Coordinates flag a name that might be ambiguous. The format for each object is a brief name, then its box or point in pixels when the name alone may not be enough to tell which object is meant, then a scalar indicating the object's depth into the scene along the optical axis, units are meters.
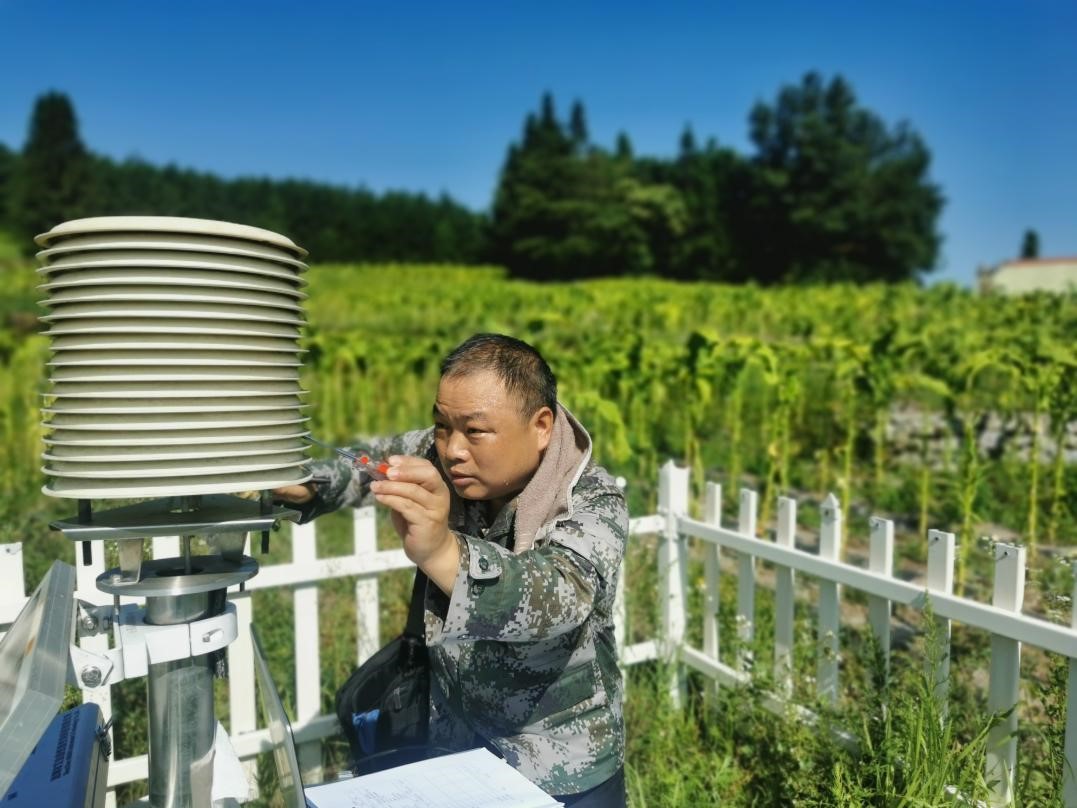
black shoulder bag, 1.98
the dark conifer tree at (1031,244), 100.38
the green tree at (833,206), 52.94
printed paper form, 1.41
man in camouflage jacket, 1.33
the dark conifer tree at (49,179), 63.28
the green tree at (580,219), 58.12
